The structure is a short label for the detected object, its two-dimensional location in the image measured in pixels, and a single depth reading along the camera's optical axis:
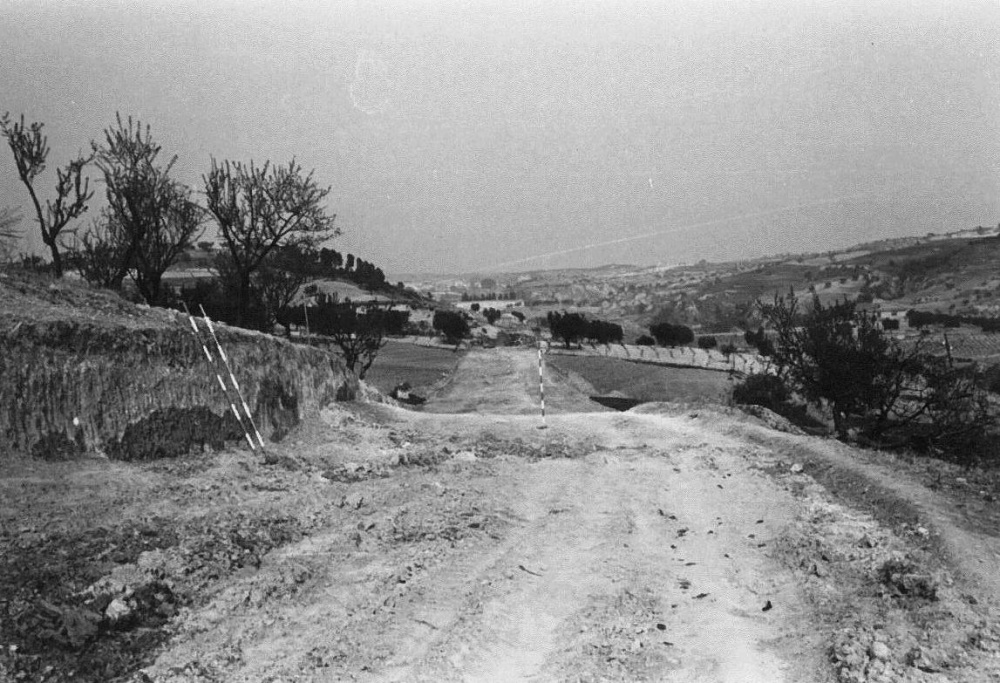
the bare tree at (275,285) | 29.72
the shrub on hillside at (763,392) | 25.42
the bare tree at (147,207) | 21.34
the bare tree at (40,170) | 20.61
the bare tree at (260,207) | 21.98
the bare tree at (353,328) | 29.09
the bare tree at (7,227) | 21.14
